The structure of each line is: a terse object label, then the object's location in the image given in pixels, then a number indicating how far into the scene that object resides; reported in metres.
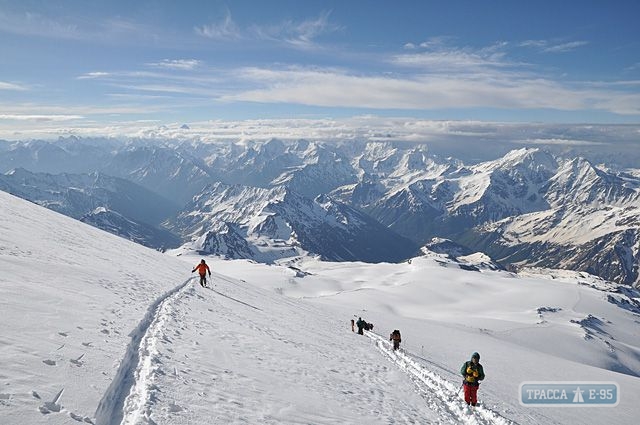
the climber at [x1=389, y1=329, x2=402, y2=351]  30.47
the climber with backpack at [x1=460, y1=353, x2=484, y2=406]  18.86
